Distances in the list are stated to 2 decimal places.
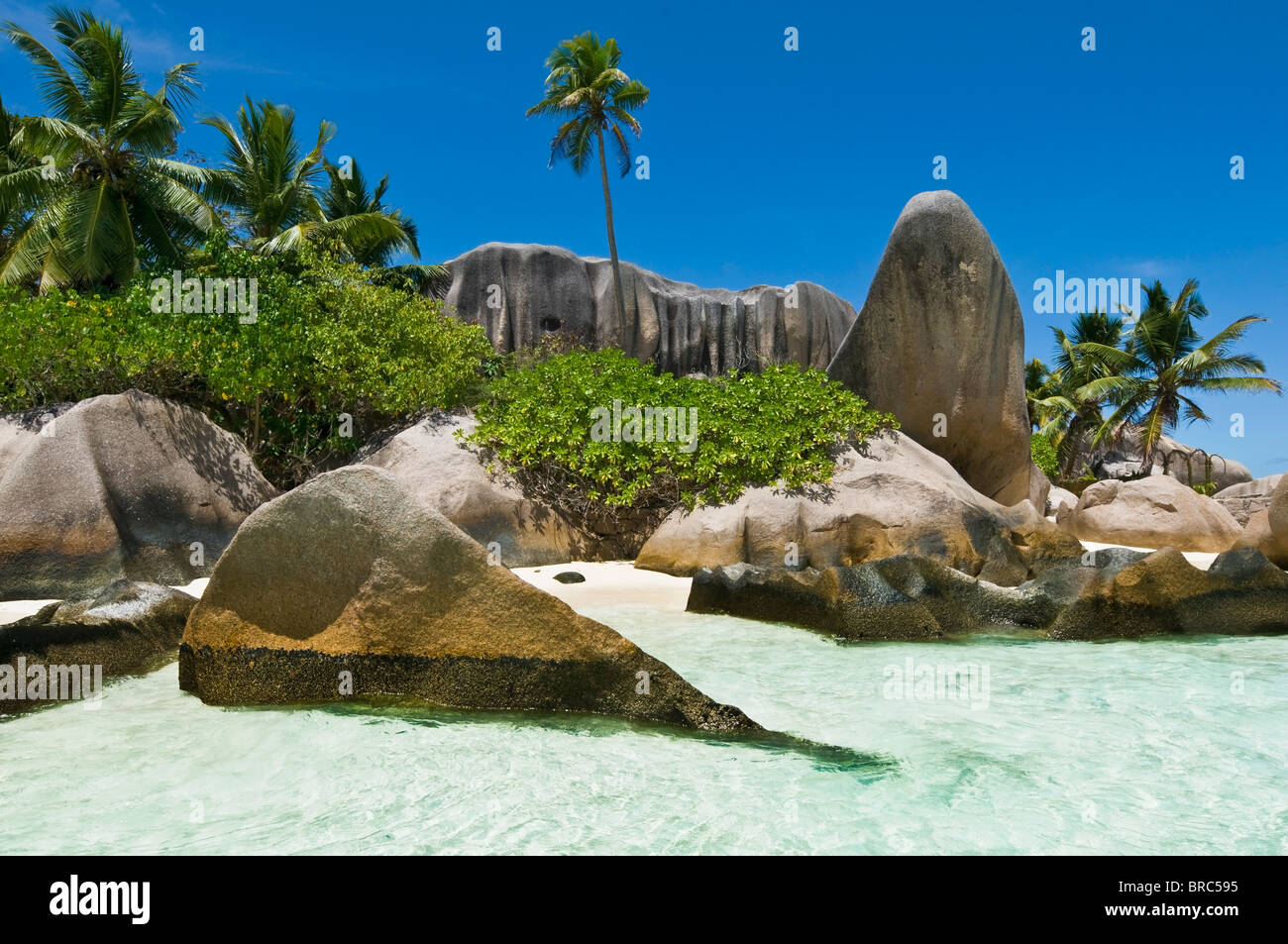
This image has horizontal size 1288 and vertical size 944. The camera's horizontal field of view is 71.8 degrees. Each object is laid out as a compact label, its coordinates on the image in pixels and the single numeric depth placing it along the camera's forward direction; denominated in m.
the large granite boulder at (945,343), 12.76
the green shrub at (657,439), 11.55
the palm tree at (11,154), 19.19
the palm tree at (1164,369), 26.16
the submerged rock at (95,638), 5.20
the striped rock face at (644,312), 25.11
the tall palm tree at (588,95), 21.95
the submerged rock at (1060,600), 7.28
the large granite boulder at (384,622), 4.55
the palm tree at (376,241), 24.03
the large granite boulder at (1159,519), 15.02
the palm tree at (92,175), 18.19
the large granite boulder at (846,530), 10.51
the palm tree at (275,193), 21.33
